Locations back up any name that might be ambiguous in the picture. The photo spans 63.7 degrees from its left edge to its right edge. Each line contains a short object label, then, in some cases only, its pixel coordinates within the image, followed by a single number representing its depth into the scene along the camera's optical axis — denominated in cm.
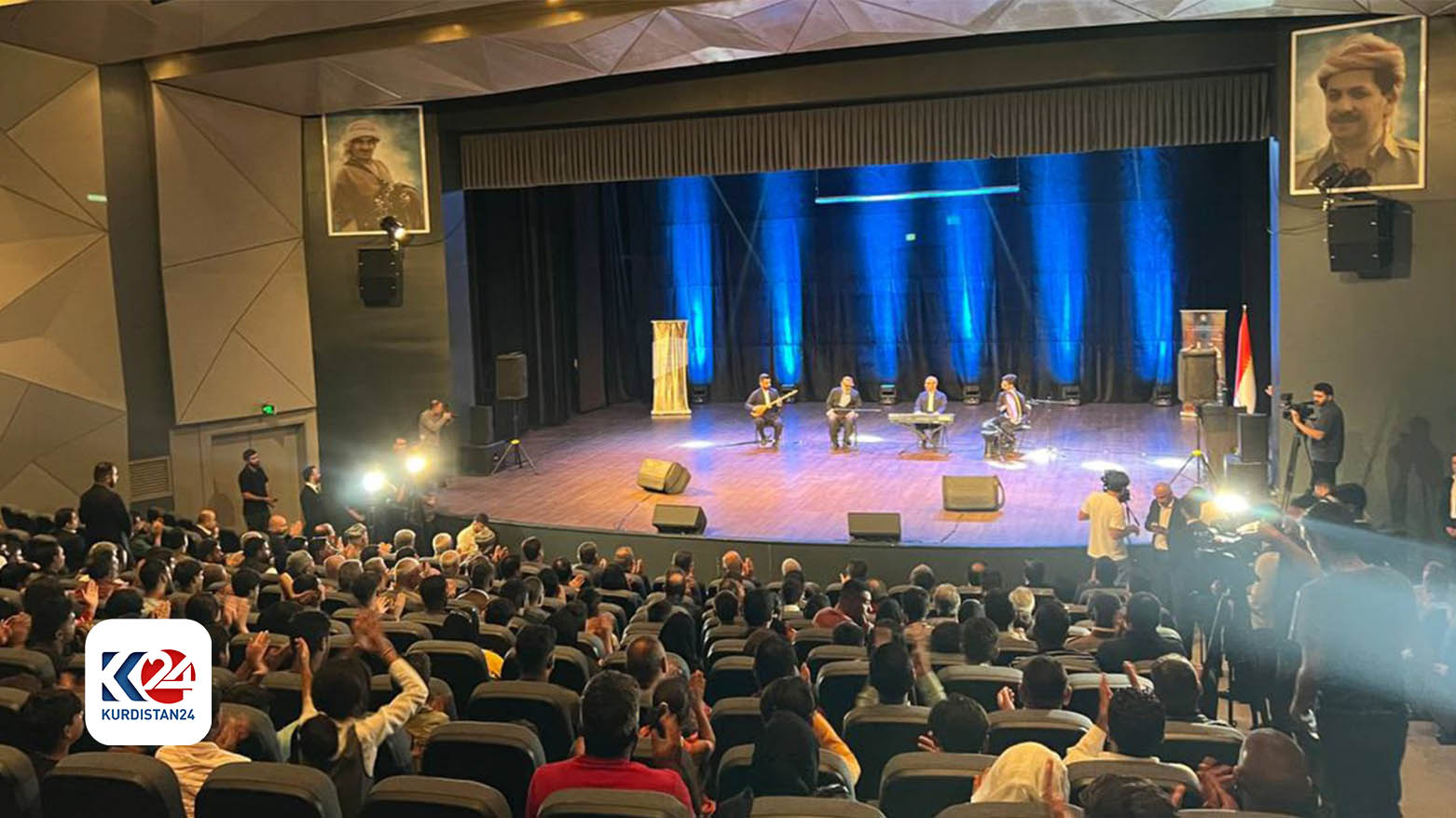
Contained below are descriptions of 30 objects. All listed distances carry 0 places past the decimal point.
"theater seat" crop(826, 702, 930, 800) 411
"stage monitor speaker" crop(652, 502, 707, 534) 1130
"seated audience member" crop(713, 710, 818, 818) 338
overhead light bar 1992
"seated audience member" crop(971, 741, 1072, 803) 321
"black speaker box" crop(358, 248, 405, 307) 1541
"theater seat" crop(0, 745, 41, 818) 322
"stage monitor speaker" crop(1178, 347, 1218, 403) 1344
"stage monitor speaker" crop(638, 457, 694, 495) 1348
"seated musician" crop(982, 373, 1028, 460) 1484
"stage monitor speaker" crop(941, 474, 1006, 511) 1180
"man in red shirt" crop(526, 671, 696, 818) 306
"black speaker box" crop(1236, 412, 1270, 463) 1229
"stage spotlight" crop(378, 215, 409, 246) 1526
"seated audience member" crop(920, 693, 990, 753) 380
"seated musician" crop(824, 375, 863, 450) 1603
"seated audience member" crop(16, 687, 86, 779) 364
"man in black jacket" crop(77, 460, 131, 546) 931
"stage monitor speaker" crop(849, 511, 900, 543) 1057
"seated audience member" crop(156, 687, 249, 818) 353
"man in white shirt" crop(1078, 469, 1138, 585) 932
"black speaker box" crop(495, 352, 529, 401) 1595
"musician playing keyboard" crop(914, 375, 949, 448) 1560
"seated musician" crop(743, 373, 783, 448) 1641
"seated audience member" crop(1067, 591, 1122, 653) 628
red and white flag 1398
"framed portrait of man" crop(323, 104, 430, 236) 1538
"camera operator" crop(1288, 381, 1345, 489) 1078
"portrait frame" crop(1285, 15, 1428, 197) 1102
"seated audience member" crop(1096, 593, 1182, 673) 541
